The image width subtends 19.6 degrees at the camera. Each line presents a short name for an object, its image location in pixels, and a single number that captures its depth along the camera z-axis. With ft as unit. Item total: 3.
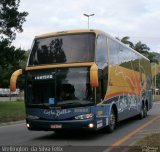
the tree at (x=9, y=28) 120.88
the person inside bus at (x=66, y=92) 48.96
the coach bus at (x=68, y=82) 48.78
